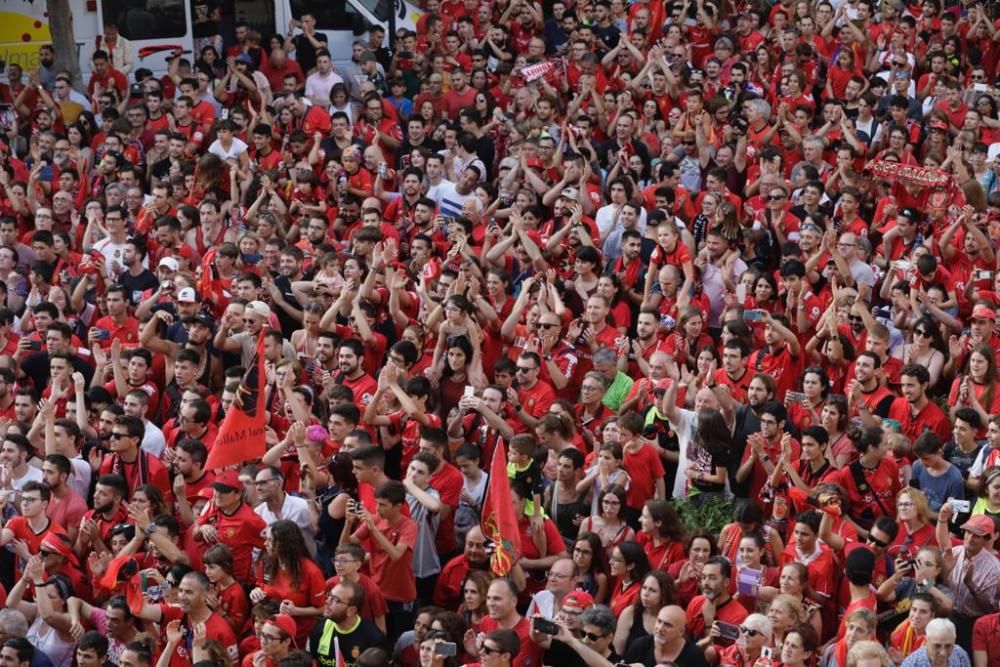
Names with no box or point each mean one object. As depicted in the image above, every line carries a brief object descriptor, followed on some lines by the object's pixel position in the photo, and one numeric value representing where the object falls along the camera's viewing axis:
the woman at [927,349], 13.09
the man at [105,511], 11.89
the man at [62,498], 12.05
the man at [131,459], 12.38
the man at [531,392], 13.02
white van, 21.55
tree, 20.78
